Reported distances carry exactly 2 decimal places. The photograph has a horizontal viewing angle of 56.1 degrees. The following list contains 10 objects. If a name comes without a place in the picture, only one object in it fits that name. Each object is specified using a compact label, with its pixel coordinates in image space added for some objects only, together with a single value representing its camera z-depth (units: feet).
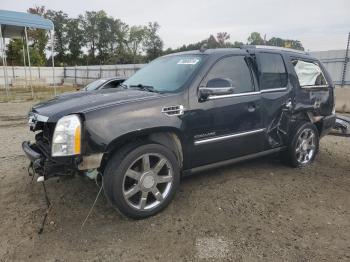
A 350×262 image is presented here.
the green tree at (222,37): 190.50
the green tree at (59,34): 196.54
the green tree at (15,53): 124.88
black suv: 10.37
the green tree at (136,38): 213.05
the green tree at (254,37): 200.99
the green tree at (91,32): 207.62
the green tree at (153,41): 207.51
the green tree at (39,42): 146.88
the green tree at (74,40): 198.08
